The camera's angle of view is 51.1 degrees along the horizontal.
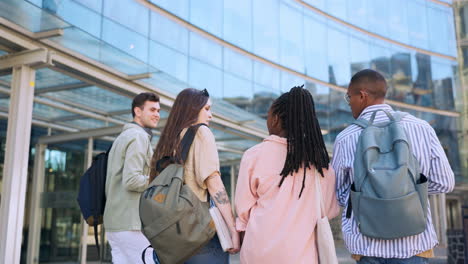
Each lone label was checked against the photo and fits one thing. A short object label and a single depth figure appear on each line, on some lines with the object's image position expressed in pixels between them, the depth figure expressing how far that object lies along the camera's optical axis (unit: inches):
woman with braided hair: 97.3
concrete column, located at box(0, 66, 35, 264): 242.1
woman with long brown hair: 106.0
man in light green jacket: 138.3
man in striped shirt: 92.0
